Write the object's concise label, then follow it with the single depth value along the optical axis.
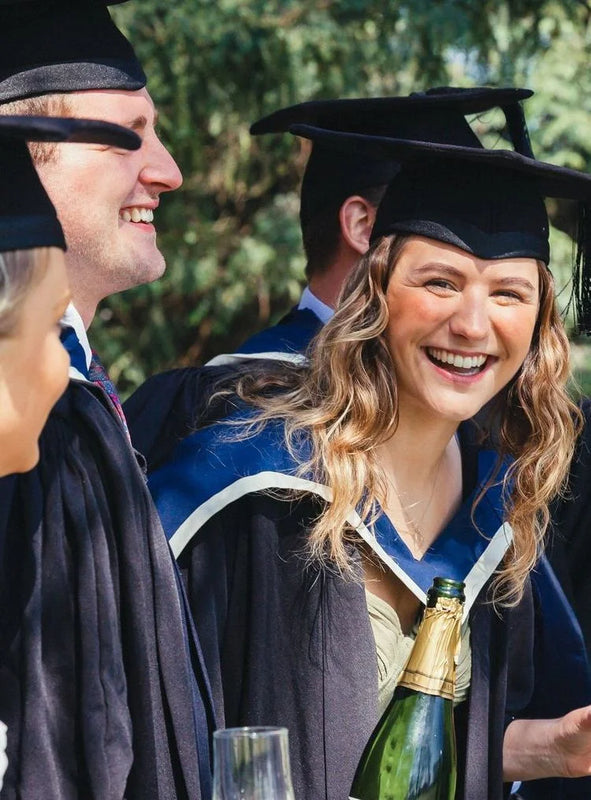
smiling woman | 5.23
